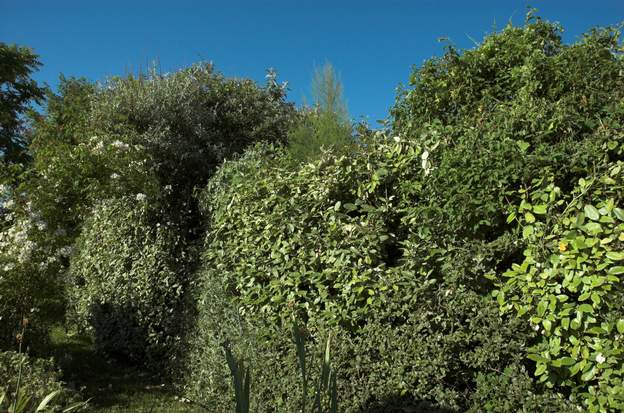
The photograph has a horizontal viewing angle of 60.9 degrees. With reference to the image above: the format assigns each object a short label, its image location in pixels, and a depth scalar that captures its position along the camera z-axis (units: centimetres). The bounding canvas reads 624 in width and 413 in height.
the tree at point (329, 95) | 1188
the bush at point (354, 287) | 351
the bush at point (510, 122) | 342
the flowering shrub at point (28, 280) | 622
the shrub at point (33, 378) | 437
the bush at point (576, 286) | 289
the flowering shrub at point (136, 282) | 630
